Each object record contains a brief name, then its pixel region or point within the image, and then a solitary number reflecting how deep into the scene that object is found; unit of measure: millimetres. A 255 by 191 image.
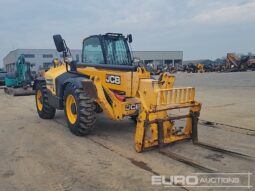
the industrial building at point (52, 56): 43287
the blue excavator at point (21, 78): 13367
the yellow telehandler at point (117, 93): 3882
